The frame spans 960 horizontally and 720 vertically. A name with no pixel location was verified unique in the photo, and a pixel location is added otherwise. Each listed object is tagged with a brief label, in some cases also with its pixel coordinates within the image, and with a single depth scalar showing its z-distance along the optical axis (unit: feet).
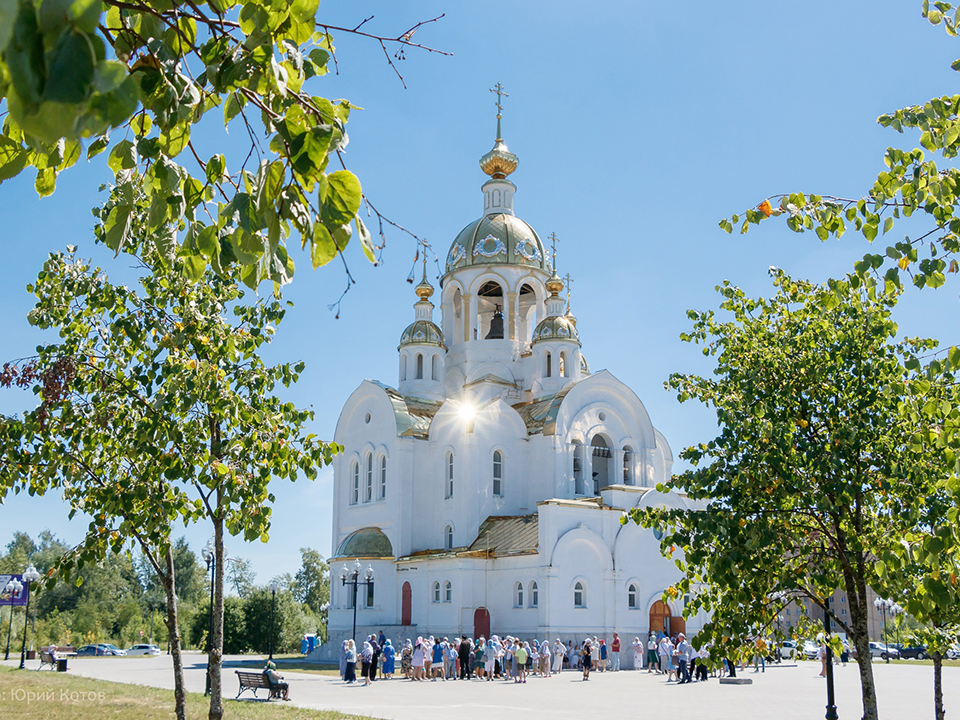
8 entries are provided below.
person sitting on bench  65.77
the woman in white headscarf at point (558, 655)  95.50
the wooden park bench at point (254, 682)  66.34
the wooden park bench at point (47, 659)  100.50
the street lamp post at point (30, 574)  99.09
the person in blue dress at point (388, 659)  91.66
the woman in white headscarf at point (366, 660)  81.82
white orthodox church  104.01
